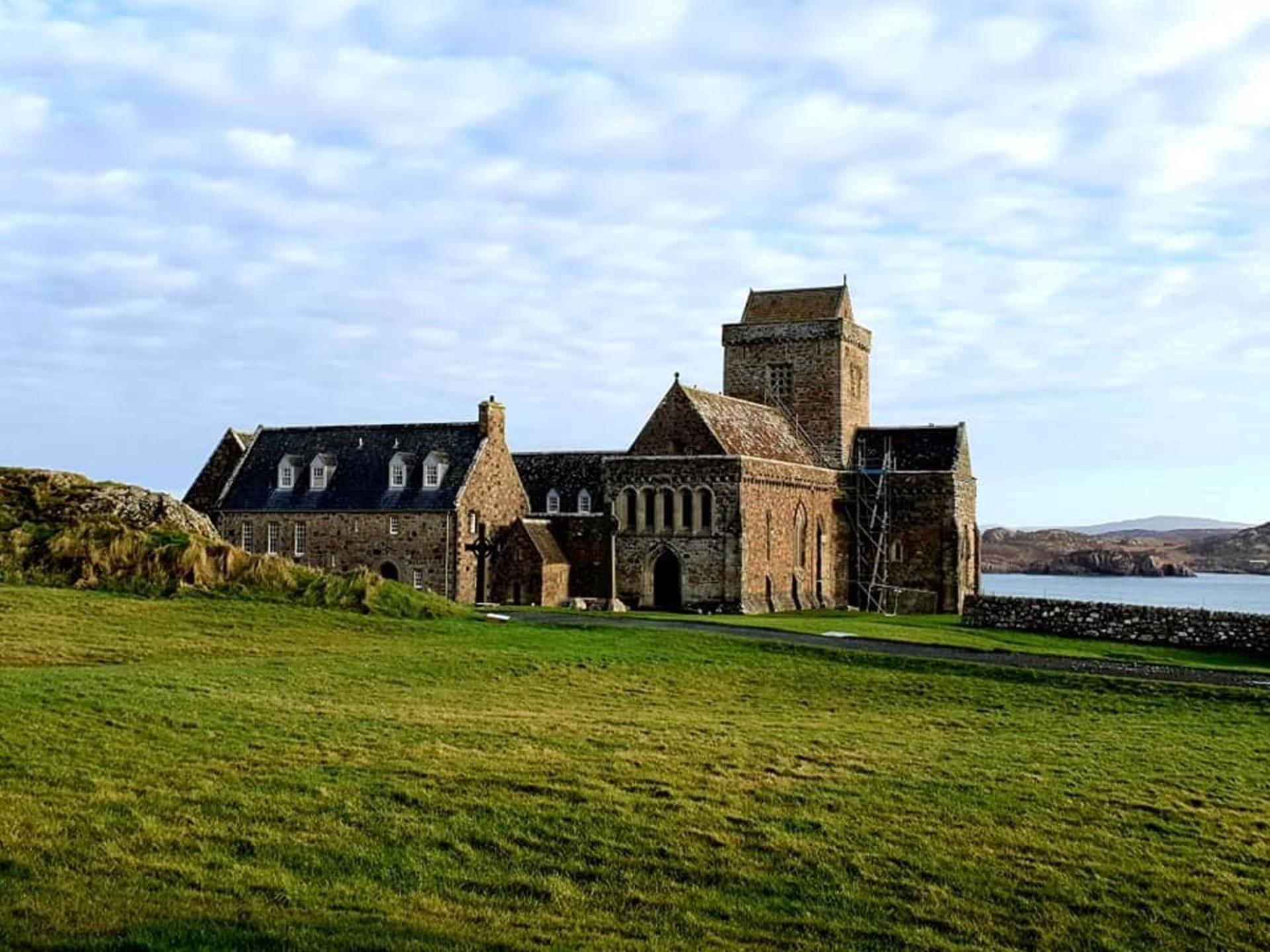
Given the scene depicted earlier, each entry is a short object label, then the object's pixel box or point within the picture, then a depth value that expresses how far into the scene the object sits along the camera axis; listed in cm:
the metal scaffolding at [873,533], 6191
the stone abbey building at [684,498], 5412
